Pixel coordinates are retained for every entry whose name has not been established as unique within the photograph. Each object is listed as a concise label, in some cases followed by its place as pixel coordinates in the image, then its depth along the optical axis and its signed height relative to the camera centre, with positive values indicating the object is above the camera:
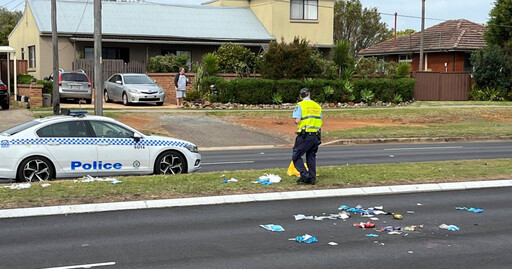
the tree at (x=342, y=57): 36.22 +1.54
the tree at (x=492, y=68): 39.44 +1.13
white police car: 12.80 -1.31
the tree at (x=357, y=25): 70.19 +6.37
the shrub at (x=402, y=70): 37.88 +0.92
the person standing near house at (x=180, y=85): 31.84 -0.05
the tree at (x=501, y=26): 41.03 +3.73
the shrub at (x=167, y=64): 39.03 +1.16
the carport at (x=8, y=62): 32.78 +0.95
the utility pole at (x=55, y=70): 27.81 +0.52
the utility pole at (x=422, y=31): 45.41 +3.69
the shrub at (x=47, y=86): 33.25 -0.17
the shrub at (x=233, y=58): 36.19 +1.42
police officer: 11.94 -0.71
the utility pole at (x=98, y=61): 22.11 +0.72
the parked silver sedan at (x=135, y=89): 32.38 -0.29
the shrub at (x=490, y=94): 39.94 -0.38
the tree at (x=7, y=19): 65.88 +6.91
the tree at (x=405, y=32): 81.75 +6.62
